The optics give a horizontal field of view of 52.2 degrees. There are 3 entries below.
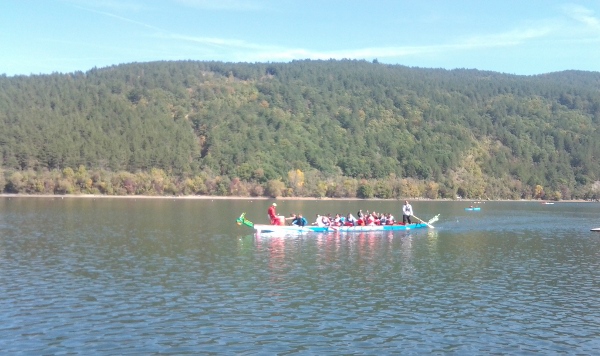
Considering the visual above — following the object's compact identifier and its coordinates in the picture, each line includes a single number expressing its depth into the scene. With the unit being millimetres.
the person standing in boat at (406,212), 61688
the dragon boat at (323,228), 52969
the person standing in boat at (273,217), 54594
